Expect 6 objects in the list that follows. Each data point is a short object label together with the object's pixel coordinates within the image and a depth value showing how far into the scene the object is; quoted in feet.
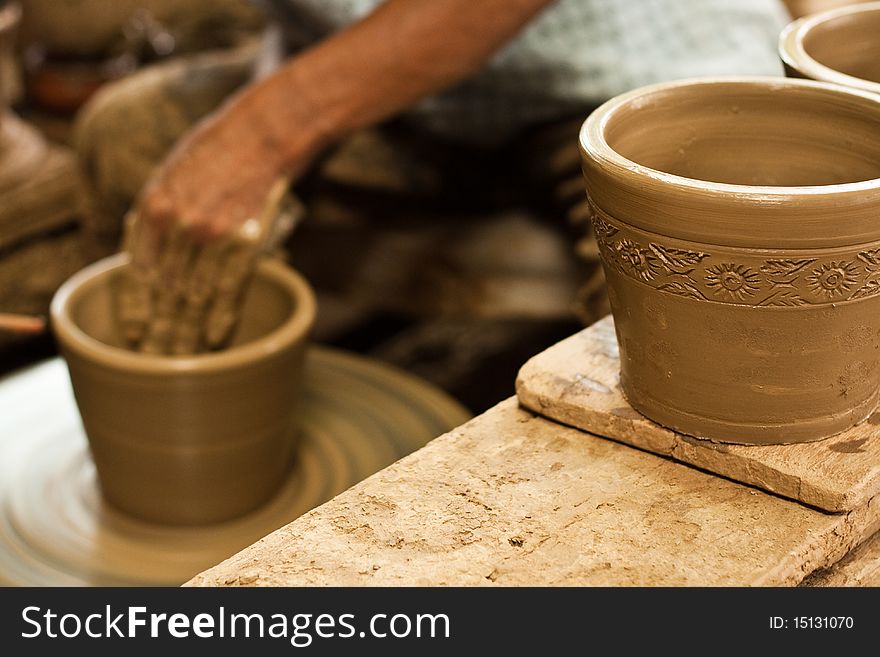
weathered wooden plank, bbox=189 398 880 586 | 2.34
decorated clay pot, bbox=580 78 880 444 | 2.30
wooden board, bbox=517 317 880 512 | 2.51
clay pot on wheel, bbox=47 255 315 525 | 4.30
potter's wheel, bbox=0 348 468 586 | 4.59
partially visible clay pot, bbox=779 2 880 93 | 3.14
